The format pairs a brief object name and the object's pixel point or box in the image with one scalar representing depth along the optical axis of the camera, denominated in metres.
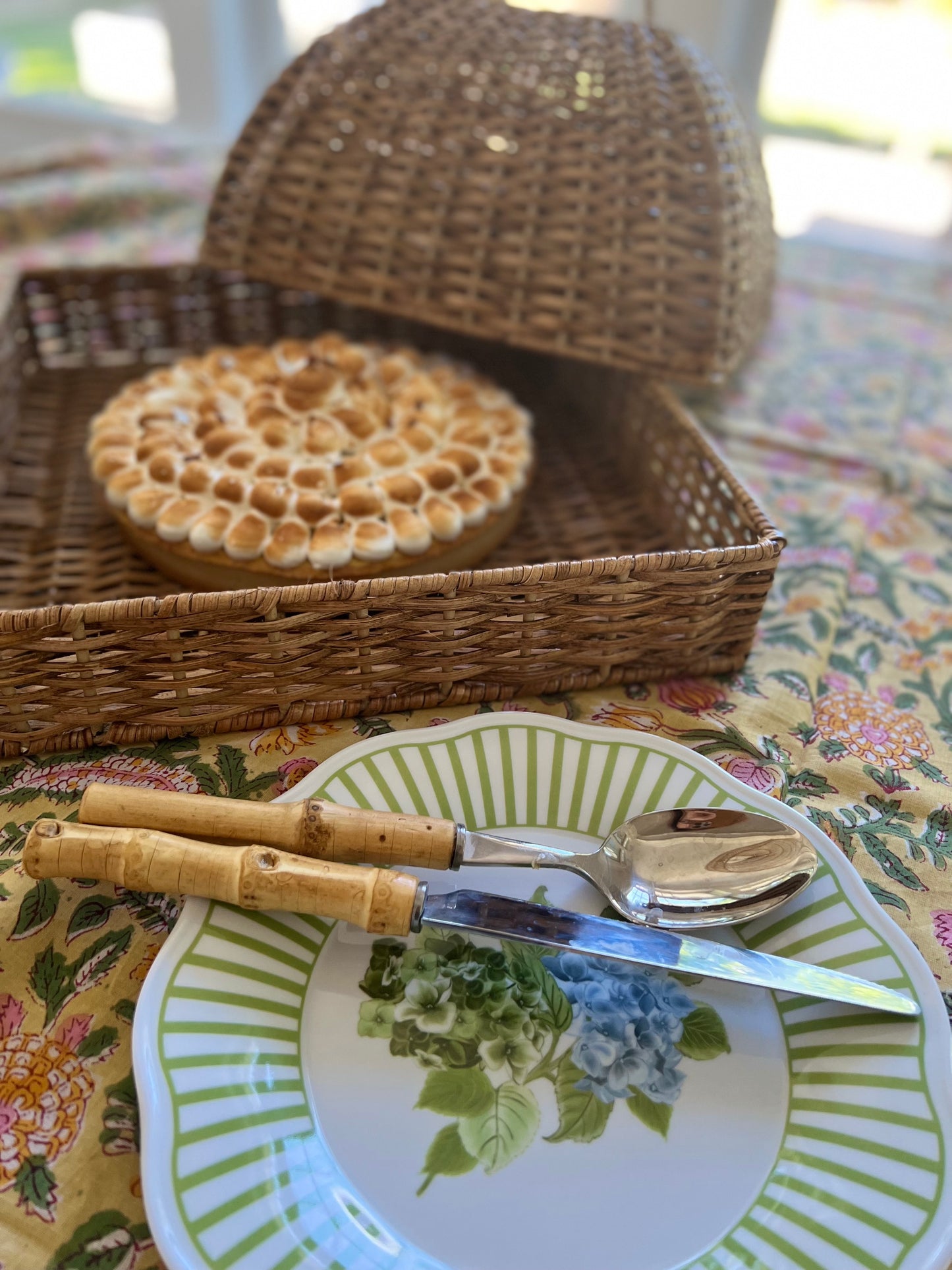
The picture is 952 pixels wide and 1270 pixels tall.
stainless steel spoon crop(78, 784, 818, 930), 0.52
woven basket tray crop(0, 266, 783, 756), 0.59
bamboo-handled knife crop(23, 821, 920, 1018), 0.49
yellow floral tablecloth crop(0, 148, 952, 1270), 0.47
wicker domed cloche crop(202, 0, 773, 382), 0.86
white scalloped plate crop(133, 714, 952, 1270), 0.41
